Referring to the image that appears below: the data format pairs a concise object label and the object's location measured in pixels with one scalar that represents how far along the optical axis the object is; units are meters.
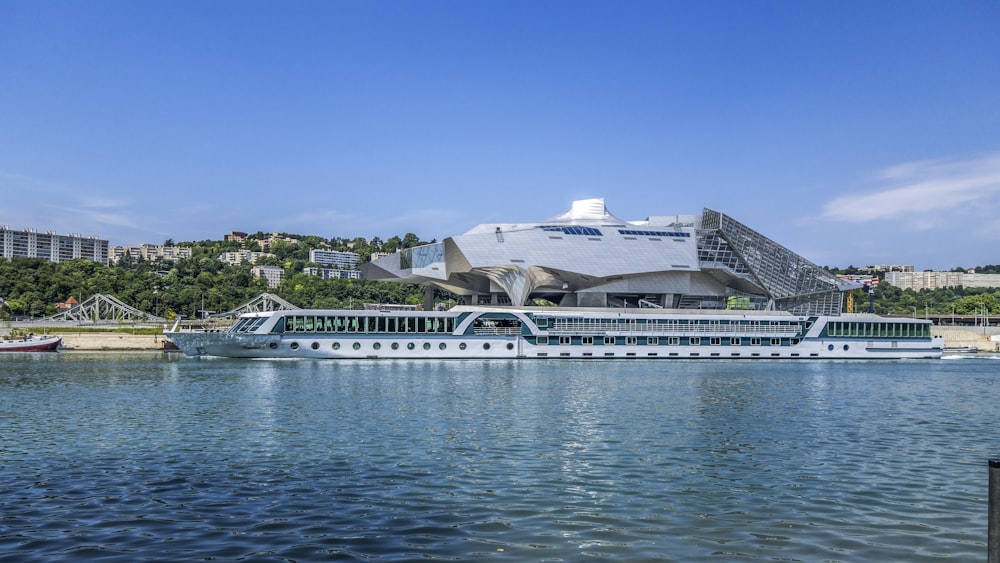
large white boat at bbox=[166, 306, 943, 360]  59.75
